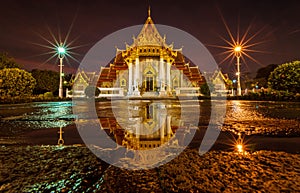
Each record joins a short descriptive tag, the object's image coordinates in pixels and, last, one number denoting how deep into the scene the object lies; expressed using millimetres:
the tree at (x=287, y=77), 16375
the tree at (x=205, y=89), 22606
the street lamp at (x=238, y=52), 21406
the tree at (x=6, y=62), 26506
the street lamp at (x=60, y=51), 22141
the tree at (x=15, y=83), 19141
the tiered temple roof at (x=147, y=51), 28766
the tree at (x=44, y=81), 29645
